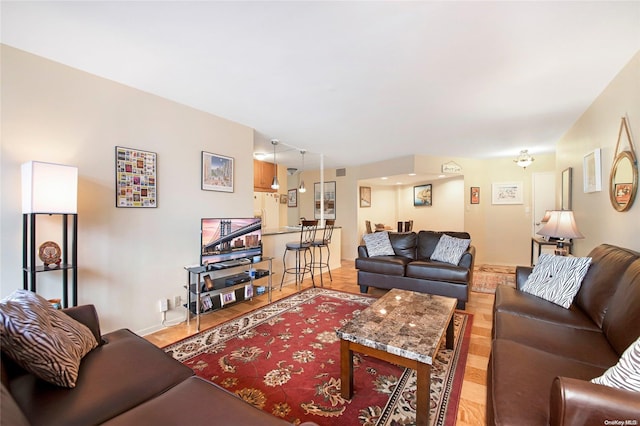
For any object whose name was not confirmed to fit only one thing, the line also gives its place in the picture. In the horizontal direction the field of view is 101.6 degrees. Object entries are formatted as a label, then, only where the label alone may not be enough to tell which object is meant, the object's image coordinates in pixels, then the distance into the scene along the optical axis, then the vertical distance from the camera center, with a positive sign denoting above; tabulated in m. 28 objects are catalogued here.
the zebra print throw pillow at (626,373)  0.92 -0.59
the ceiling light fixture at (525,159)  4.93 +1.01
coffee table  1.46 -0.80
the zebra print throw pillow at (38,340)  1.09 -0.57
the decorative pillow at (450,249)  3.57 -0.52
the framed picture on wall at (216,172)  3.17 +0.50
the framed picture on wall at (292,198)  7.86 +0.43
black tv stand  2.77 -0.85
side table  3.70 -0.46
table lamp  2.91 -0.16
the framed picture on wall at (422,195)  6.83 +0.46
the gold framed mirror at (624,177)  2.09 +0.30
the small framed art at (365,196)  6.89 +0.43
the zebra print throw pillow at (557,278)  2.09 -0.57
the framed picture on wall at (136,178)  2.49 +0.34
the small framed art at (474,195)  5.92 +0.39
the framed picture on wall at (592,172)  2.70 +0.45
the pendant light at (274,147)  4.39 +1.20
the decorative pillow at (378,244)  4.11 -0.51
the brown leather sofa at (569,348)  0.89 -0.76
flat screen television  2.87 -0.33
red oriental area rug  1.60 -1.21
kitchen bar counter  4.12 -0.57
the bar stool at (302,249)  4.25 -0.62
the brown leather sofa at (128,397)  1.00 -0.79
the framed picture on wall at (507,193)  5.73 +0.43
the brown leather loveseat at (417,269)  3.31 -0.78
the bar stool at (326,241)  4.65 -0.52
